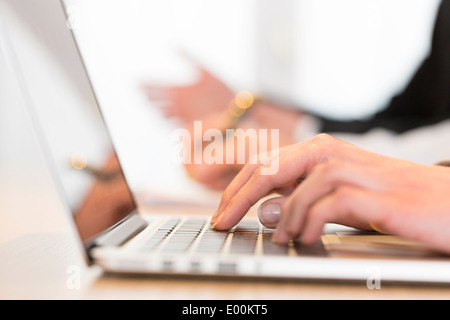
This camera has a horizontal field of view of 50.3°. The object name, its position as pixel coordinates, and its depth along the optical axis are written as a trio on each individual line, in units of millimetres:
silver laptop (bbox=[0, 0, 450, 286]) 374
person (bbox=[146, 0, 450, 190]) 1107
